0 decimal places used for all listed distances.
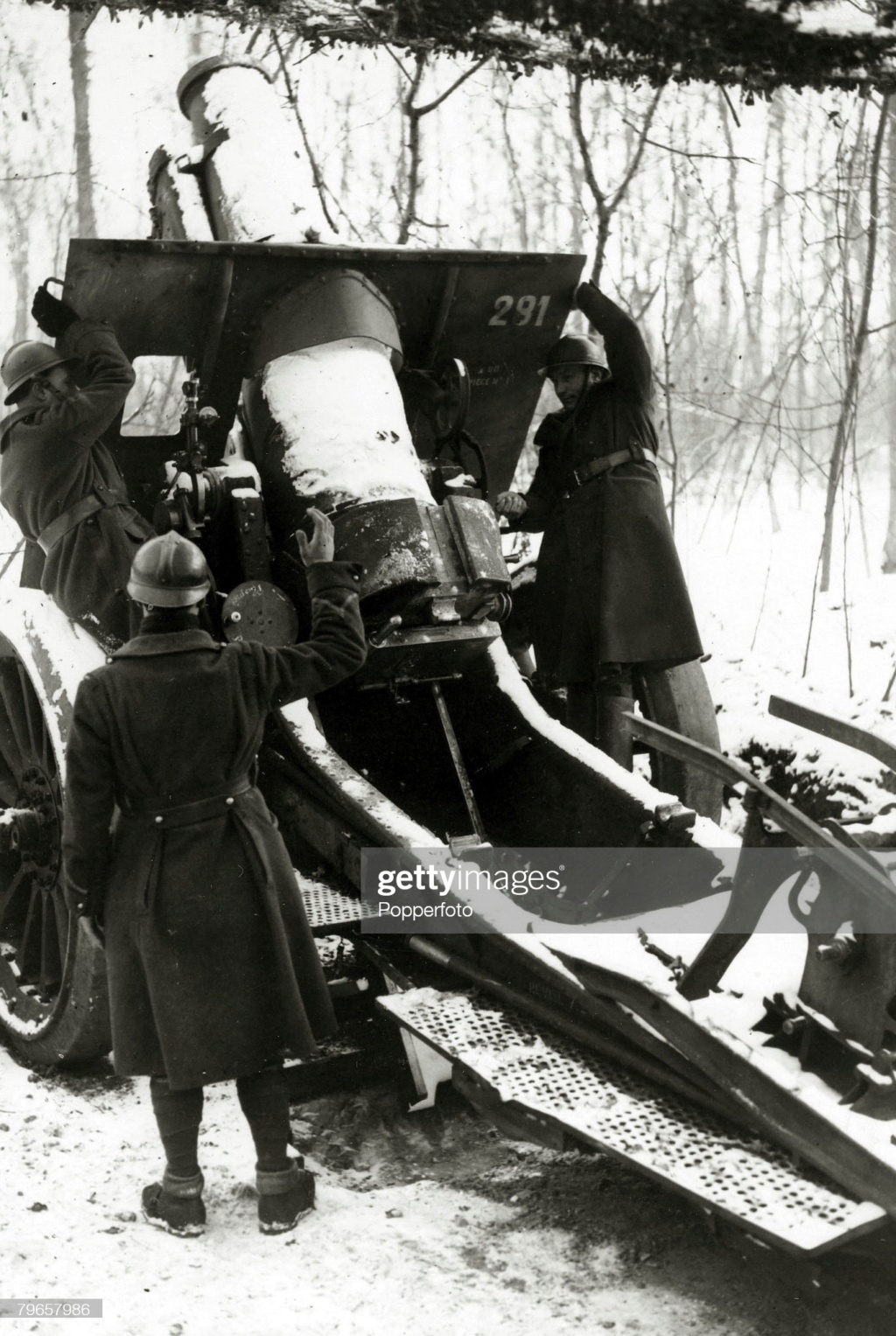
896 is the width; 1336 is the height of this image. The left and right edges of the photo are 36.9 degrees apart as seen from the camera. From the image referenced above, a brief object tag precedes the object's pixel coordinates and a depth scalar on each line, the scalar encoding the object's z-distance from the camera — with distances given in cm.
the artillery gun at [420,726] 263
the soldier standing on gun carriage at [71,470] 393
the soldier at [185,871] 291
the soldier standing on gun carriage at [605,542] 469
